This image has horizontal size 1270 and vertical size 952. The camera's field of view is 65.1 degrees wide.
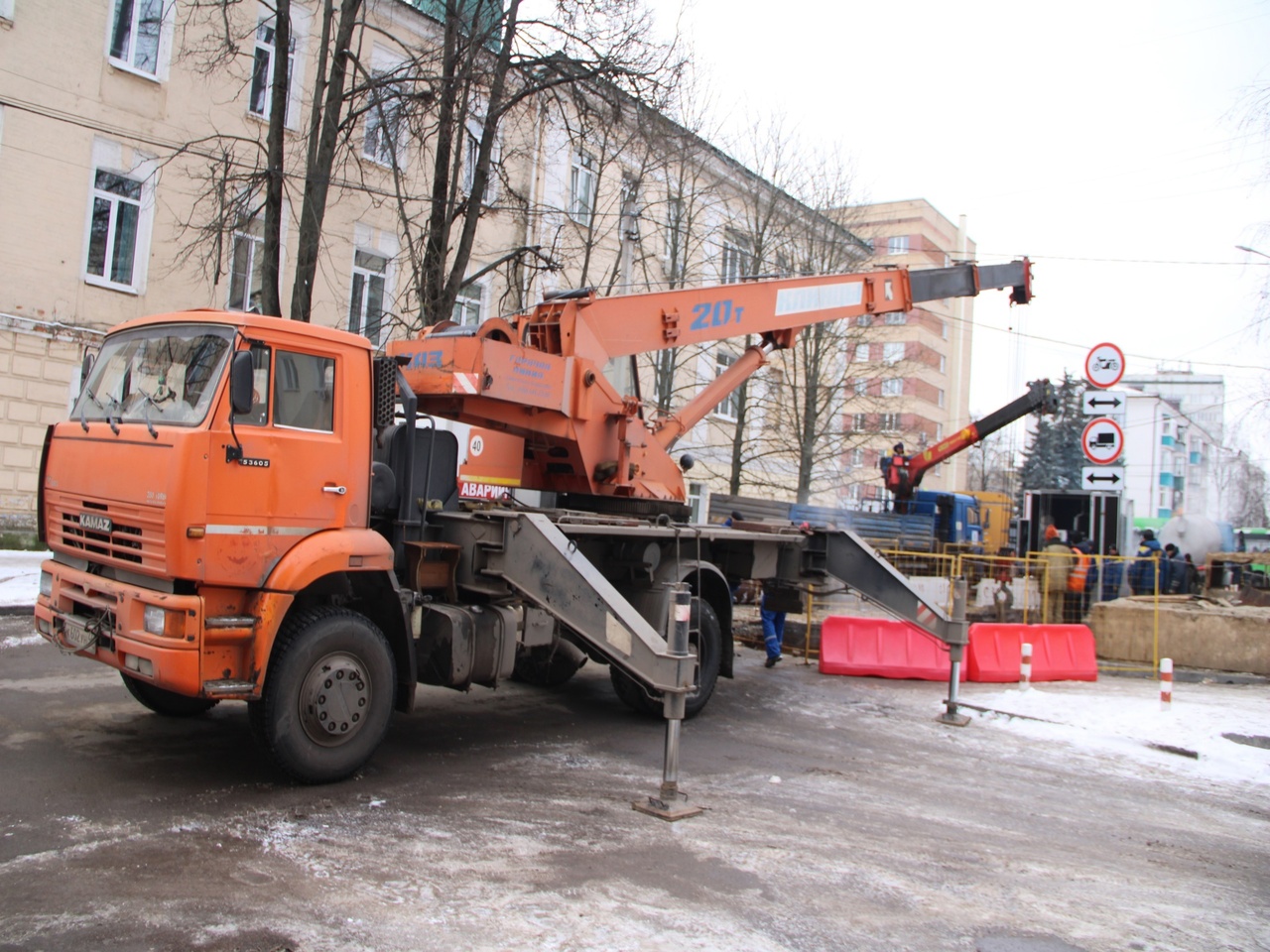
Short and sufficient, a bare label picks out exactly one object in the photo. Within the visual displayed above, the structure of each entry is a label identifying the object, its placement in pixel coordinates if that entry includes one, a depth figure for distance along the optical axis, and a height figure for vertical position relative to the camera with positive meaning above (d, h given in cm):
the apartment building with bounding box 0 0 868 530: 1486 +546
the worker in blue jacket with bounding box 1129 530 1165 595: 1725 -35
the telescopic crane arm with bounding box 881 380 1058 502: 2194 +251
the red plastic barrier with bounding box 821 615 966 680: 1184 -131
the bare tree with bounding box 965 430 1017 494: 6719 +581
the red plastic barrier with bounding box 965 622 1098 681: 1178 -122
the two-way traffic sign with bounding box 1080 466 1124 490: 1240 +98
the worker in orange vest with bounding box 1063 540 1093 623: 1623 -57
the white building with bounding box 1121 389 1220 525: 6680 +709
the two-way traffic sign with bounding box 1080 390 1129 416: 1241 +190
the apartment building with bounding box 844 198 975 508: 4681 +1001
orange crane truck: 572 -16
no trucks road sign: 1225 +140
